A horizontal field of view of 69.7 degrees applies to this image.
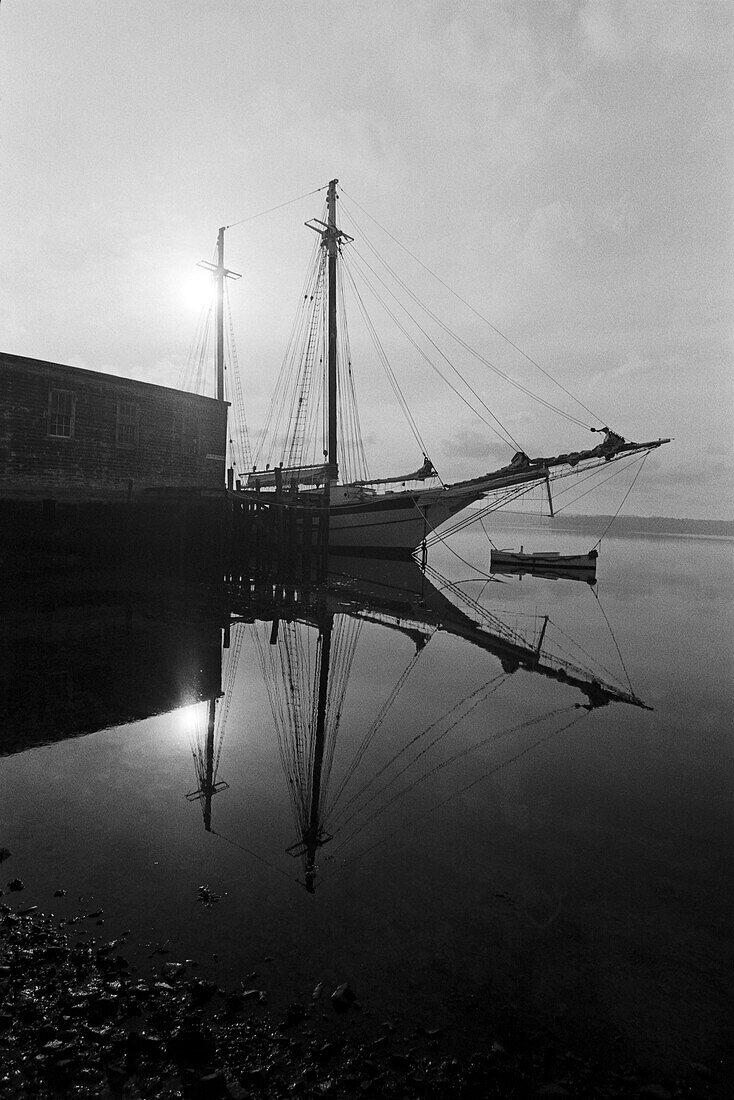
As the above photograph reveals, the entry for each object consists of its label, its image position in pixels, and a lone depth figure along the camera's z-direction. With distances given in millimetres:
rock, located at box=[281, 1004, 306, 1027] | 2729
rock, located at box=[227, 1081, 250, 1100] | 2318
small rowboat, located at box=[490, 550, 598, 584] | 34156
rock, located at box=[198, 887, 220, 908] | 3643
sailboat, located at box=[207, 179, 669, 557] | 27500
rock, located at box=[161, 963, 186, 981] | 2967
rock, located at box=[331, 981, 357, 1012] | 2850
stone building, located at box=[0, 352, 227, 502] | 20094
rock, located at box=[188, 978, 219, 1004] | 2826
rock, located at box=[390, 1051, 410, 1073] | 2545
